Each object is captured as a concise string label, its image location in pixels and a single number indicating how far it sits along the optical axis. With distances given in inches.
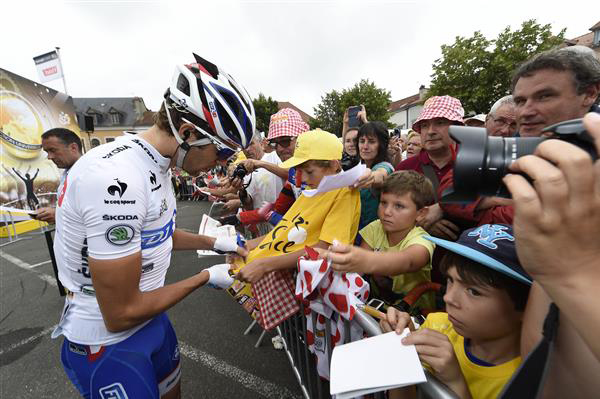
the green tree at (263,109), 1612.1
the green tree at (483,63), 708.0
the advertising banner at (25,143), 403.9
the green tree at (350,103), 1355.8
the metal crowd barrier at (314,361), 33.6
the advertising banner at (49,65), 633.6
